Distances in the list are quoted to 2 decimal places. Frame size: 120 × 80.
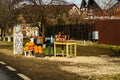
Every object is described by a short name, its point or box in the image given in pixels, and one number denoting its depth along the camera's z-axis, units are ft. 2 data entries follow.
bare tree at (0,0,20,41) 88.49
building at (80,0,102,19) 64.77
